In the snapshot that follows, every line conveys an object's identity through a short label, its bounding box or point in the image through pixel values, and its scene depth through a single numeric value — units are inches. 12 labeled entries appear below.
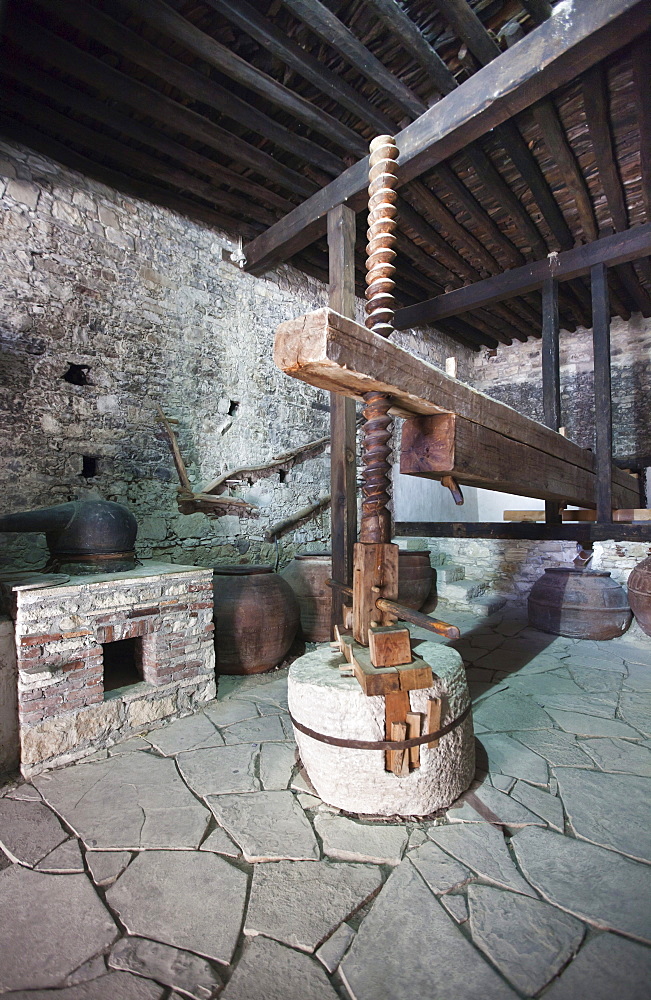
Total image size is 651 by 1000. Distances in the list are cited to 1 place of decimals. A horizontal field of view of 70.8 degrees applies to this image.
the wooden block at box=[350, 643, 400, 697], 78.2
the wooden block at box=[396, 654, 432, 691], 79.5
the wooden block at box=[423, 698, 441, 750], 80.2
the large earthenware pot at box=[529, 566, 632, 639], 185.8
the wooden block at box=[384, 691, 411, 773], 79.0
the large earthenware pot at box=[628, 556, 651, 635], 176.2
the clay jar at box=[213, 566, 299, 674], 145.0
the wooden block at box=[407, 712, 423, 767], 79.3
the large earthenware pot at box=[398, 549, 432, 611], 217.0
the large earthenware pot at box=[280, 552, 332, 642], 178.2
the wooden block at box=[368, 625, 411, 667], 82.7
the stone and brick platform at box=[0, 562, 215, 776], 97.0
